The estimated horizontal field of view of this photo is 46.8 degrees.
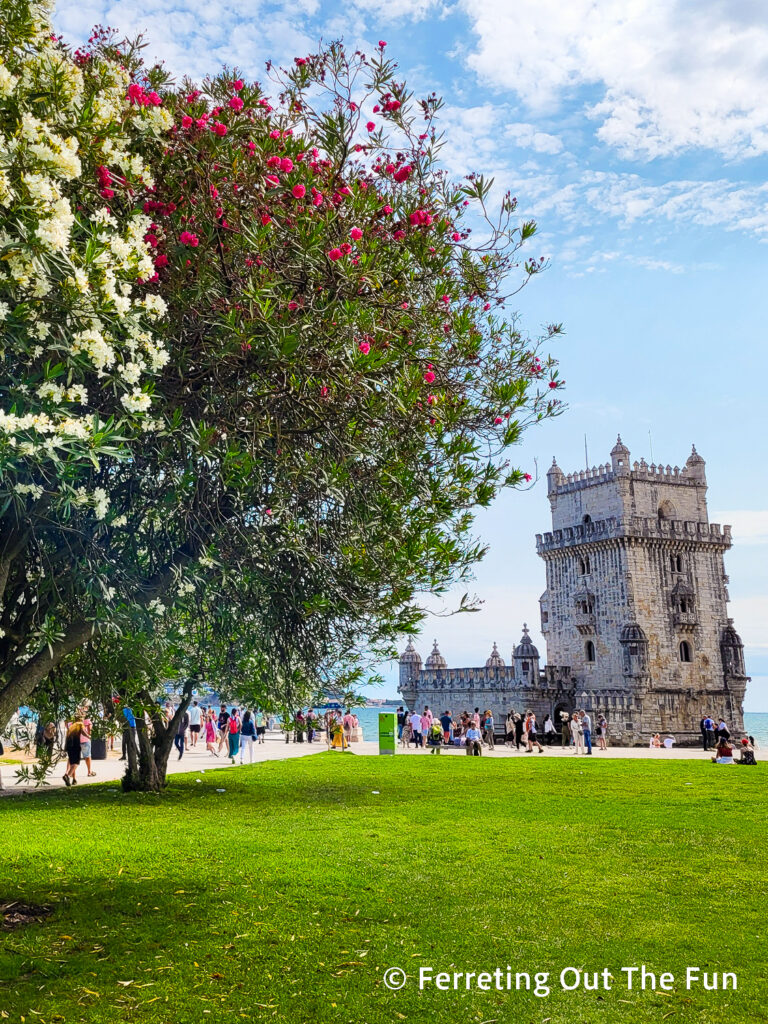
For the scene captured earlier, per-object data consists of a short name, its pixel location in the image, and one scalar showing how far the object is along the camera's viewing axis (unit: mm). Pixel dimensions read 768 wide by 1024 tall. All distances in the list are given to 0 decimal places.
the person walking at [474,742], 35438
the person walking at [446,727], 43281
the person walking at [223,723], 36031
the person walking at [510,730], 44144
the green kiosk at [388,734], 35375
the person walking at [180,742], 30088
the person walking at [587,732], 39059
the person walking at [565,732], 49500
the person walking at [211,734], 35912
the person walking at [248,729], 30058
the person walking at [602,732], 46625
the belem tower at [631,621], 62156
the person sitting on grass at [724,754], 30641
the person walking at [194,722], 38750
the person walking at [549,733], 48688
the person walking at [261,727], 48206
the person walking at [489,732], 42656
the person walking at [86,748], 21828
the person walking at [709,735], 44438
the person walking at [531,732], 40562
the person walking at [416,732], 42781
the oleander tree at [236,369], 6133
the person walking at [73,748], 20438
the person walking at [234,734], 30438
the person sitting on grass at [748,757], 29859
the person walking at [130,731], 19562
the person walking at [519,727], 45206
